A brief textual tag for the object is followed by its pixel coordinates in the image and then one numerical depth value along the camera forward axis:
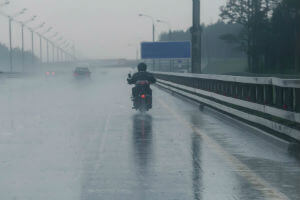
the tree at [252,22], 114.62
